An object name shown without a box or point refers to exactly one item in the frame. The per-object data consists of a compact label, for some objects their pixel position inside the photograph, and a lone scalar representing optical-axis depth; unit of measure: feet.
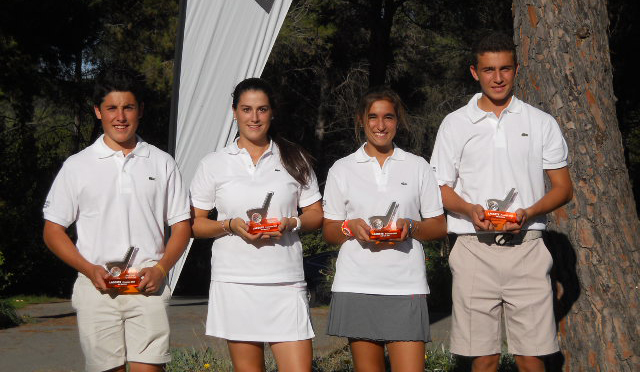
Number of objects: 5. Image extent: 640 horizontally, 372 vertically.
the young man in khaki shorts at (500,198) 13.14
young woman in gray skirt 13.32
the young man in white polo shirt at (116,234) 12.57
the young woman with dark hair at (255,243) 13.09
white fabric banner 19.49
